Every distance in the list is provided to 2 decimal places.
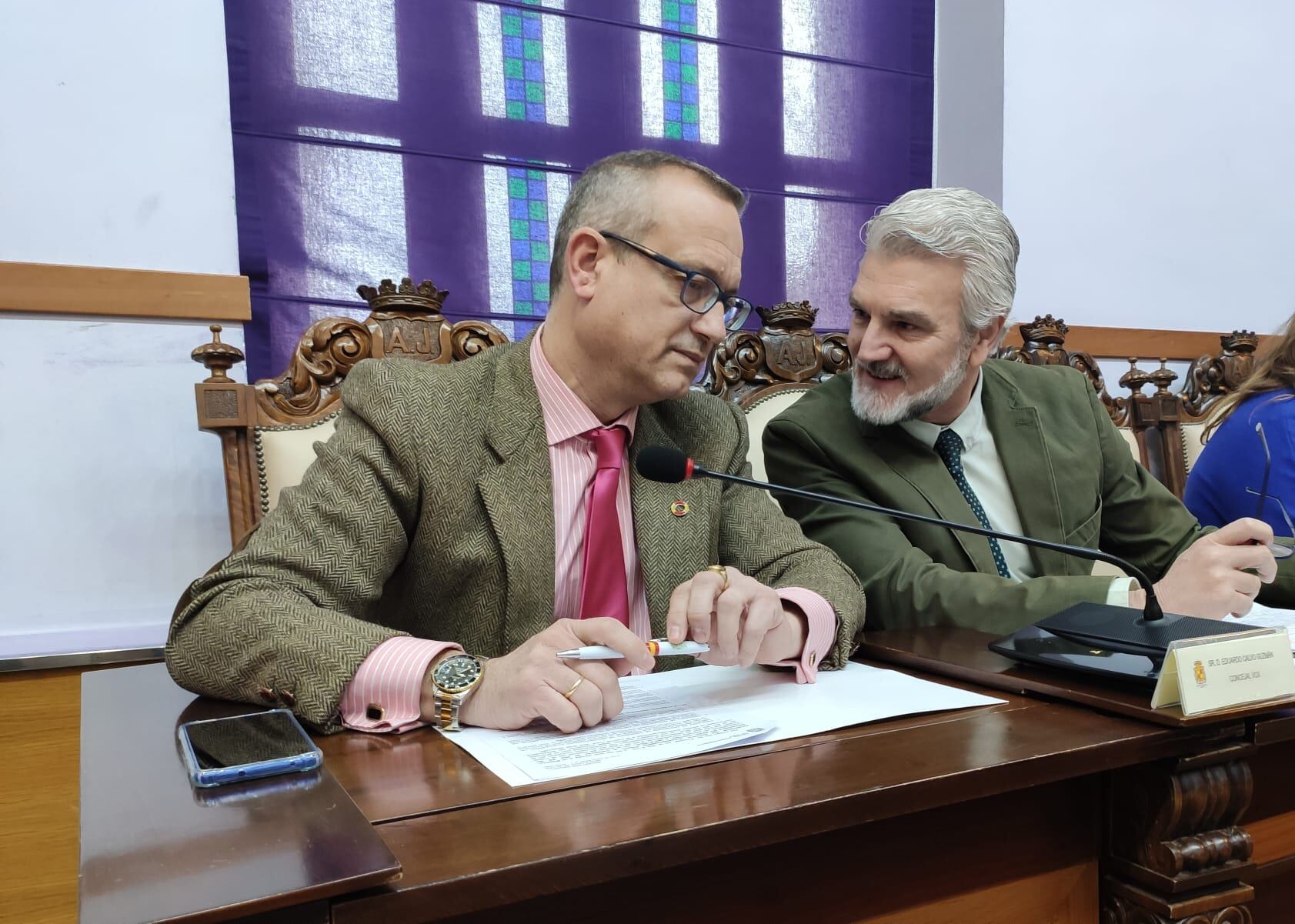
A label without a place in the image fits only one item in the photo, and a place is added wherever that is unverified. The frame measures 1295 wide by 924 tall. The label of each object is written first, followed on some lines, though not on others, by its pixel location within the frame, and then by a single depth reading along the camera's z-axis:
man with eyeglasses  0.78
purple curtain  2.19
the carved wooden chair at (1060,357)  2.18
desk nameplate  0.74
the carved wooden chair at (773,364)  1.80
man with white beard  1.42
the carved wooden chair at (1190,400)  2.32
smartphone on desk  0.61
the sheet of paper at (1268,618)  1.12
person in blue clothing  1.71
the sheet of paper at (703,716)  0.67
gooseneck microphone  0.87
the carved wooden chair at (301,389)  1.54
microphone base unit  0.82
